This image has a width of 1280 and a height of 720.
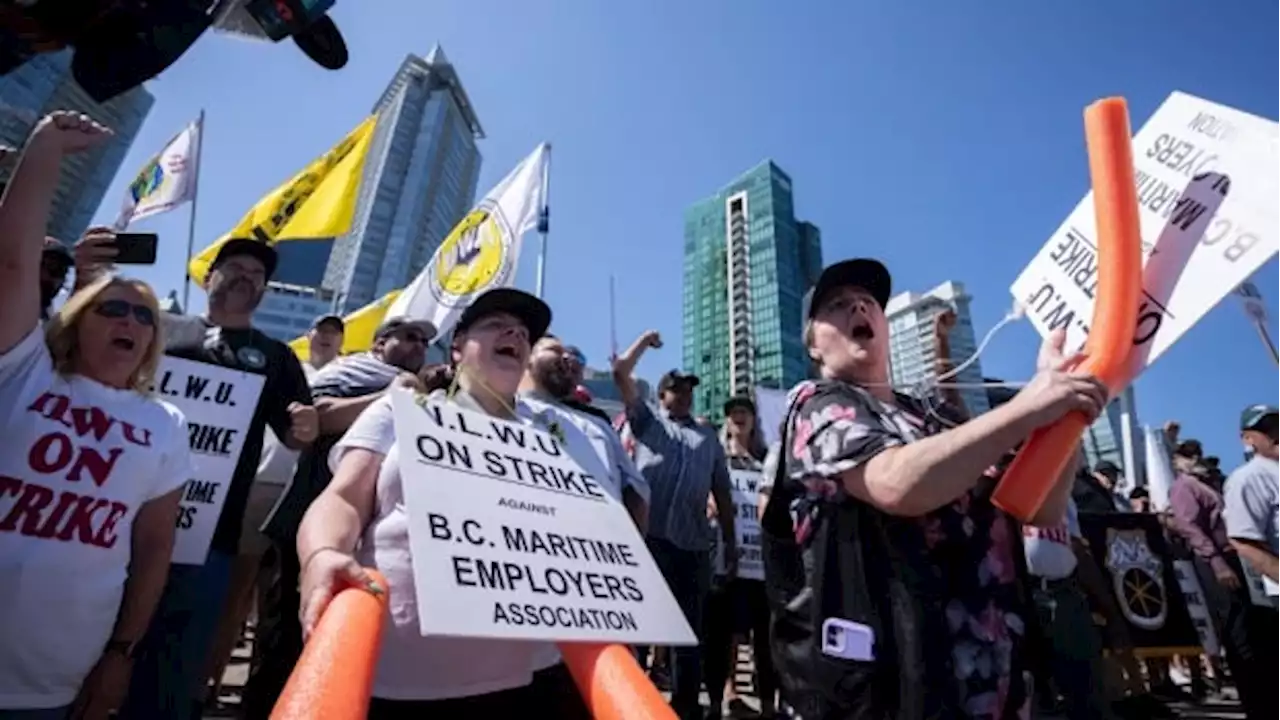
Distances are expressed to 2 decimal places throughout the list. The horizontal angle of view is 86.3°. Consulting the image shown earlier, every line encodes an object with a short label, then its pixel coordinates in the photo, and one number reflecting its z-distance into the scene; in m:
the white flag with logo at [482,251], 5.99
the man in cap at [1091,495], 5.80
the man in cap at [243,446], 2.34
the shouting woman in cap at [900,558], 1.34
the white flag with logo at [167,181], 6.45
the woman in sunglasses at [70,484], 1.63
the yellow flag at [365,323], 7.12
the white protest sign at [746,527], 5.11
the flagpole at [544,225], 6.56
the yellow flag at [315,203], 6.12
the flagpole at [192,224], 6.02
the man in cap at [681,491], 4.20
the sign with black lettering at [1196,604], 5.61
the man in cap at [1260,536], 4.24
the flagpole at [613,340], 3.59
